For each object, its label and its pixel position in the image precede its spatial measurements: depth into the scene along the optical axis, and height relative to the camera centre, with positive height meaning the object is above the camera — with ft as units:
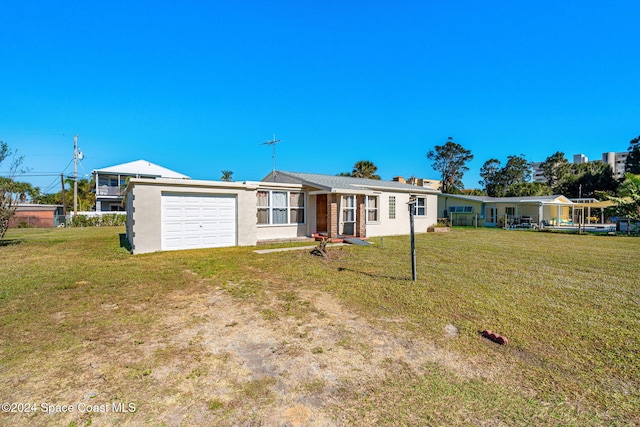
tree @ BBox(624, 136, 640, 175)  122.62 +22.78
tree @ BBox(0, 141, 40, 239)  40.93 +3.15
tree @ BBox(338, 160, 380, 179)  130.93 +19.27
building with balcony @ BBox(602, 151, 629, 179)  350.43 +64.95
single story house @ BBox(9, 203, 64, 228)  87.81 +0.08
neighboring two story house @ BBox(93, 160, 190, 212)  116.57 +15.23
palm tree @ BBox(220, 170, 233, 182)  186.38 +24.64
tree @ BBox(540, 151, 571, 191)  153.28 +23.40
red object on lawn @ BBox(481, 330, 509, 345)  12.76 -4.95
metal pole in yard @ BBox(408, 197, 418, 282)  21.69 -1.48
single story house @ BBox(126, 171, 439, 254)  36.45 +0.98
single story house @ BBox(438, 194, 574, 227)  91.81 +1.80
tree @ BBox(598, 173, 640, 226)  62.49 +3.14
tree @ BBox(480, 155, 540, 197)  166.36 +22.55
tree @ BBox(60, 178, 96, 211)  131.54 +8.47
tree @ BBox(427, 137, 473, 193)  162.50 +27.49
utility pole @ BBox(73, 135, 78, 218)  103.11 +17.76
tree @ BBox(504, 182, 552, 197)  137.59 +11.45
